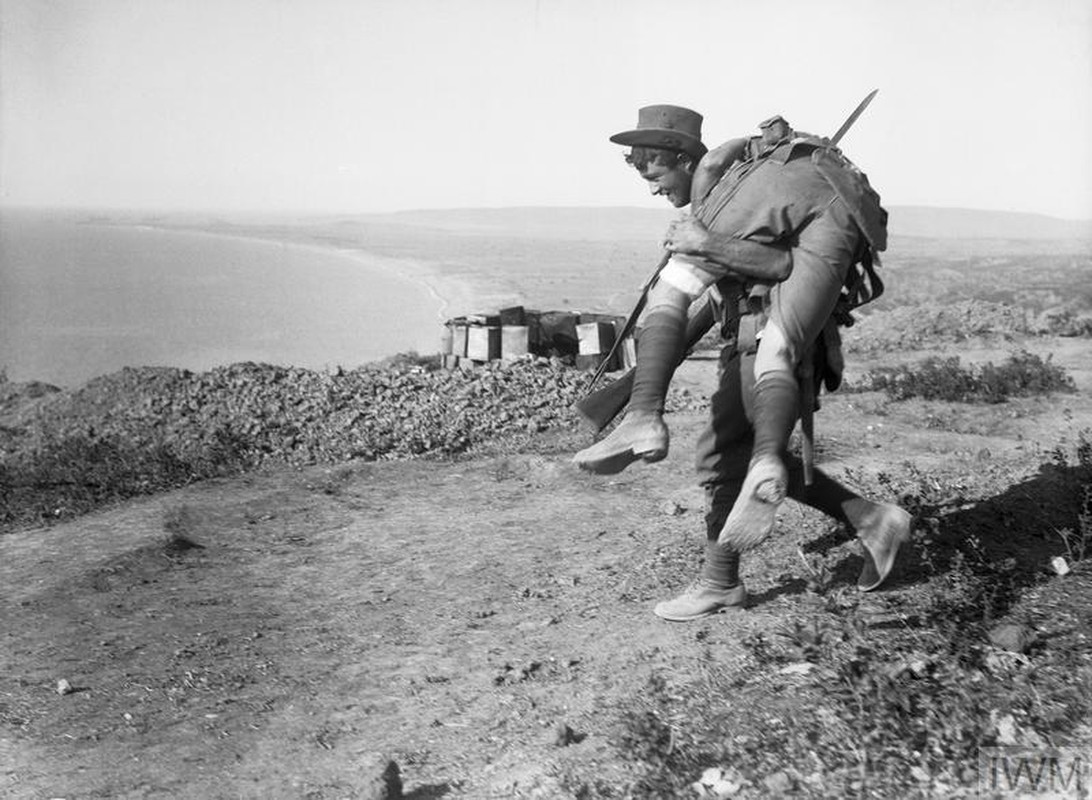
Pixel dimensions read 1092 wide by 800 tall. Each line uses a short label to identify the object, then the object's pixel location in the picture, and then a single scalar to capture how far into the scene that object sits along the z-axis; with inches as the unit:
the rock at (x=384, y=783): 121.0
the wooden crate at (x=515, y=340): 478.0
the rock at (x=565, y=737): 132.4
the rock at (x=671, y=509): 235.1
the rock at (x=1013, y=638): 144.9
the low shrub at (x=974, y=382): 374.3
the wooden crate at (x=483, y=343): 474.9
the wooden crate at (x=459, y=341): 483.8
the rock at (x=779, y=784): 117.9
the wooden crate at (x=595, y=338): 491.5
